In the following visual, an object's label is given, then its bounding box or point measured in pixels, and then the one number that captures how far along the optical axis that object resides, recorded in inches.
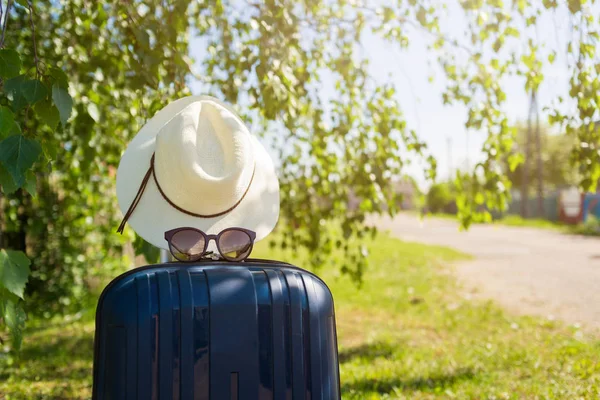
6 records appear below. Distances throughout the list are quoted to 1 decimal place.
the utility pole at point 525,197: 1154.0
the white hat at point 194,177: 83.8
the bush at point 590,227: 700.0
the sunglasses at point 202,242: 70.8
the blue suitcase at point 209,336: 60.0
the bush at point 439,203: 1456.0
